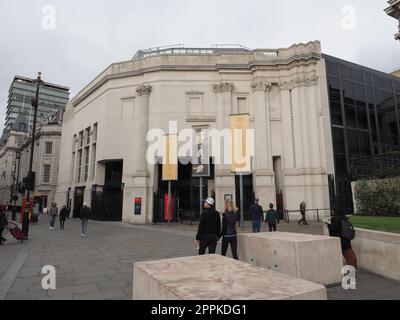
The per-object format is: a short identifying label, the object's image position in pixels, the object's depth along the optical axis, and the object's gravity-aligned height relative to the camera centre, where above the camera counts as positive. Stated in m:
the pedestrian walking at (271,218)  13.31 -0.79
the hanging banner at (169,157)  23.36 +3.70
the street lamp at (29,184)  13.94 +0.96
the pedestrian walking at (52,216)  20.30 -1.08
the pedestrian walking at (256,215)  12.97 -0.63
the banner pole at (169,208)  22.93 -0.59
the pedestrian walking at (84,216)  15.77 -0.82
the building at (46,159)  50.44 +7.81
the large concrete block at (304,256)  5.67 -1.17
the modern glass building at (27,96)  110.00 +42.44
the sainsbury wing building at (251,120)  25.70 +7.99
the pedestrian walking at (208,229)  6.72 -0.66
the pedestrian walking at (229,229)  7.28 -0.72
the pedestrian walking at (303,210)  20.65 -0.65
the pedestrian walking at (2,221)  12.19 -0.84
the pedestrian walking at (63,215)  20.33 -0.97
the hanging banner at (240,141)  18.22 +3.92
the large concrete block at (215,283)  2.59 -0.85
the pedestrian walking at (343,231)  6.67 -0.71
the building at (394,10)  14.96 +10.35
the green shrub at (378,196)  9.20 +0.17
